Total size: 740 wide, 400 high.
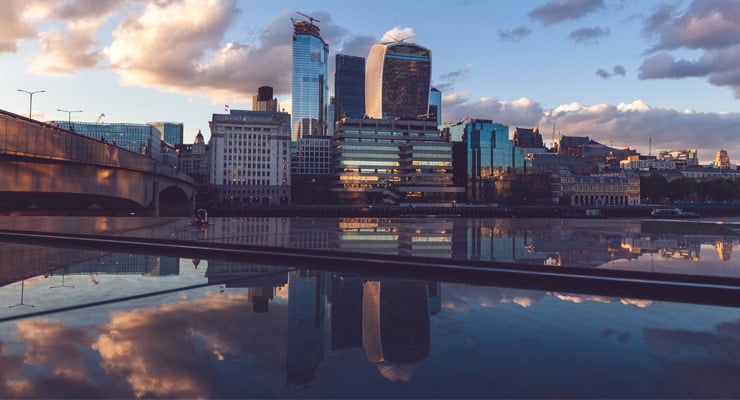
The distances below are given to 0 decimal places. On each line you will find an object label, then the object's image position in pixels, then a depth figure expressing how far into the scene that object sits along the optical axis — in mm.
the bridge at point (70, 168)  29861
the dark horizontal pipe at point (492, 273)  9758
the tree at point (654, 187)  171125
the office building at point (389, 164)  162625
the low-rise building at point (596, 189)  172125
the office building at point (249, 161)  166625
